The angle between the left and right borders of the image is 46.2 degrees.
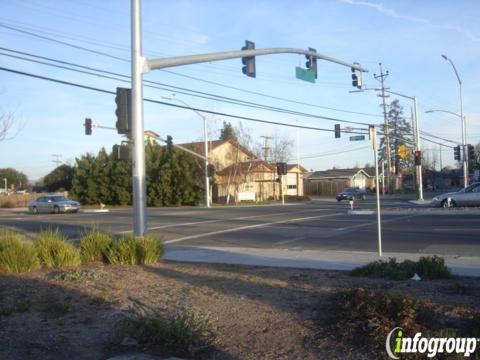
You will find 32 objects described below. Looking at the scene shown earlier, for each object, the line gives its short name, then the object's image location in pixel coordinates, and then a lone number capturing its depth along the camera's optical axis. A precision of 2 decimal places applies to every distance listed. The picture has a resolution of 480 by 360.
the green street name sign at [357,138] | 33.08
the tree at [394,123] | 101.62
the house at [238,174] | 64.88
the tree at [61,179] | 76.96
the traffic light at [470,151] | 44.47
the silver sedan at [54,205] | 44.88
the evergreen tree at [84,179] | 66.31
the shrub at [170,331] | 5.83
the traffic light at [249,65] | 19.39
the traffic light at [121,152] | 14.83
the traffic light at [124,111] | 14.41
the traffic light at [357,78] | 25.81
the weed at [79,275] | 9.77
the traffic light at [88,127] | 36.22
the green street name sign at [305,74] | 22.12
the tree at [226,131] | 103.88
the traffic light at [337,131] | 40.50
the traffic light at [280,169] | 56.78
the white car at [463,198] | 32.78
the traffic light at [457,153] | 47.66
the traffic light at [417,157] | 42.47
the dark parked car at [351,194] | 65.24
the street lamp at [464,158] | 43.25
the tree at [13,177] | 143.50
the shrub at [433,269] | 9.41
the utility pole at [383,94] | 60.44
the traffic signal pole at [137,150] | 14.32
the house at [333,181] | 99.38
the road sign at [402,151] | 42.47
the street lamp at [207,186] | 52.62
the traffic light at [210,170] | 53.28
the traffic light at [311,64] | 22.55
